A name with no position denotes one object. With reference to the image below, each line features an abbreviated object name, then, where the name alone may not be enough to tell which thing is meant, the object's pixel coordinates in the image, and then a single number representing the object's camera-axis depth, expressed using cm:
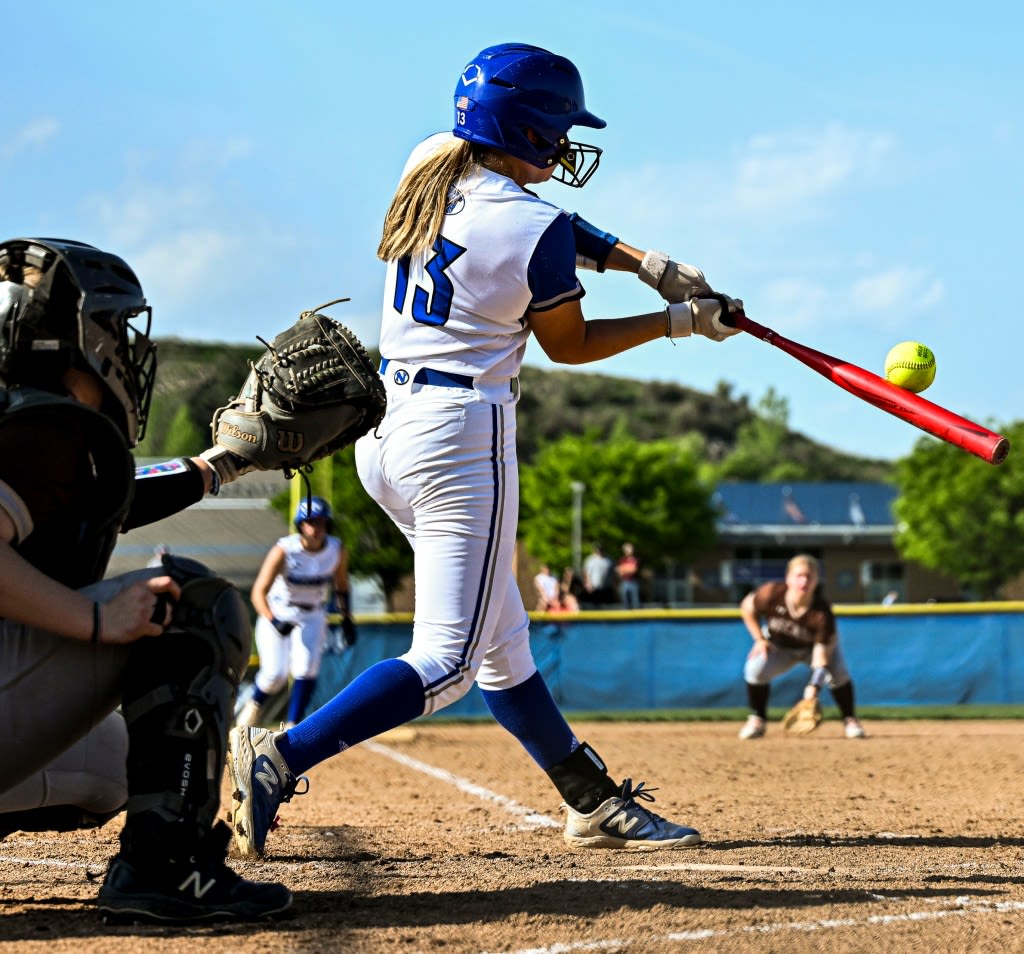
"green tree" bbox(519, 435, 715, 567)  6575
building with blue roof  7162
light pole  6126
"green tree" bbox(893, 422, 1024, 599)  5834
